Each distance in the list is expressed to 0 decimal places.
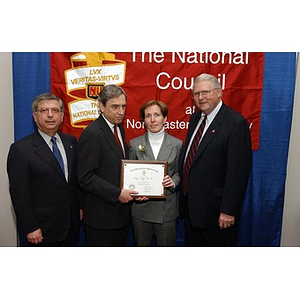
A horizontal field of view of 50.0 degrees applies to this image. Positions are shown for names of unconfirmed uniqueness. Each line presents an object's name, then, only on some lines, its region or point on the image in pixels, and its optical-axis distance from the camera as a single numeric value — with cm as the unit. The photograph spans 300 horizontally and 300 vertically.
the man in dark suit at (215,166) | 221
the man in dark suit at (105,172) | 228
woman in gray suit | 240
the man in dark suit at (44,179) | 215
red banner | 287
